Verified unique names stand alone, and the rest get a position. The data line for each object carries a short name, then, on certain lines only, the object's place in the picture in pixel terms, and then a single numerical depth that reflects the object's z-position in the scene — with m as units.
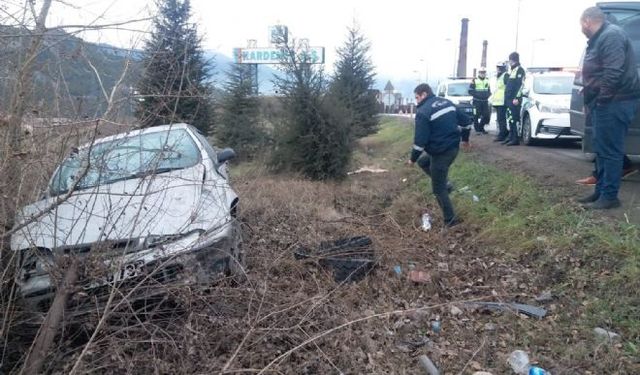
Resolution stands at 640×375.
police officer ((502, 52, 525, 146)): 11.09
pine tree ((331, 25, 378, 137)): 20.52
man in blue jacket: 6.42
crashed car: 3.51
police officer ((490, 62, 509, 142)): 12.12
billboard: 12.77
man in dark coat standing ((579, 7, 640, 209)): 5.18
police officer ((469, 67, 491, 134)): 14.02
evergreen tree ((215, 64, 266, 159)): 16.25
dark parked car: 5.86
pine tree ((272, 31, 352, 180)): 12.24
